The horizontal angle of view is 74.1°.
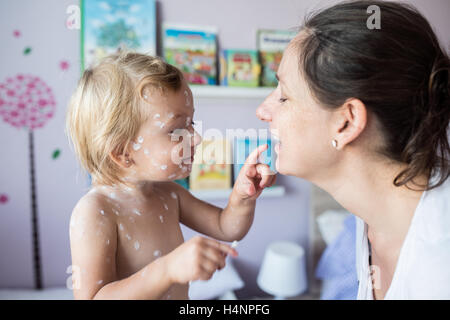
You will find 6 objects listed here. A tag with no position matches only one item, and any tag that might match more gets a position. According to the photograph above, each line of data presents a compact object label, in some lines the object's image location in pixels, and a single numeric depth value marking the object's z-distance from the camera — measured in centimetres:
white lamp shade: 129
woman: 42
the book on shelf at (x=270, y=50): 113
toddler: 35
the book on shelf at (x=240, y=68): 95
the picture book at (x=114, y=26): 81
